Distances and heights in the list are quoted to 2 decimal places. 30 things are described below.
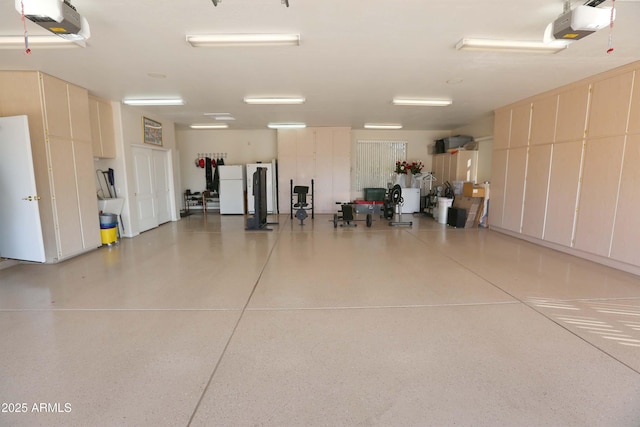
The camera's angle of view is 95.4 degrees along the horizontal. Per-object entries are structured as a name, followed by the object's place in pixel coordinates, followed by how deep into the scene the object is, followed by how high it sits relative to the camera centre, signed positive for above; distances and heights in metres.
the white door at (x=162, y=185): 7.79 -0.27
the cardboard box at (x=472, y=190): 7.24 -0.33
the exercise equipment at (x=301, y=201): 7.78 -0.70
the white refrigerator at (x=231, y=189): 9.68 -0.44
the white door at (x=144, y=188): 6.84 -0.31
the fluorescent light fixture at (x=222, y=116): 7.55 +1.59
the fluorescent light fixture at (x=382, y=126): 9.29 +1.66
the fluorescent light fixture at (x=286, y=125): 9.12 +1.61
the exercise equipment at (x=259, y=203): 6.87 -0.67
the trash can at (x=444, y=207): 8.02 -0.85
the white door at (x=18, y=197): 4.19 -0.33
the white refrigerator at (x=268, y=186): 9.73 -0.34
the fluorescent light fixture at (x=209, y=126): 9.09 +1.59
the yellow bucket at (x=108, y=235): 5.66 -1.16
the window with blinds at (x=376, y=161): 10.63 +0.56
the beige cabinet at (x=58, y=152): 4.37 +0.37
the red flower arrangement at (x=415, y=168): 10.09 +0.30
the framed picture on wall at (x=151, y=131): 7.14 +1.12
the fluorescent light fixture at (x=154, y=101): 5.98 +1.53
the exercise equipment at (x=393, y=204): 7.80 -0.76
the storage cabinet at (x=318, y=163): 9.72 +0.44
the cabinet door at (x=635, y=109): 4.00 +0.95
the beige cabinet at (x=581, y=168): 4.13 +0.15
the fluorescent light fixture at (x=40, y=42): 3.23 +1.49
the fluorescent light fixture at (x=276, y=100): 5.91 +1.57
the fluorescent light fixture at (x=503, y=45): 3.37 +1.53
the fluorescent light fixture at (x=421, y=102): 6.12 +1.58
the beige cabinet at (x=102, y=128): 5.73 +0.95
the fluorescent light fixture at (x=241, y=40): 3.22 +1.52
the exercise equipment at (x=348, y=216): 7.61 -1.05
